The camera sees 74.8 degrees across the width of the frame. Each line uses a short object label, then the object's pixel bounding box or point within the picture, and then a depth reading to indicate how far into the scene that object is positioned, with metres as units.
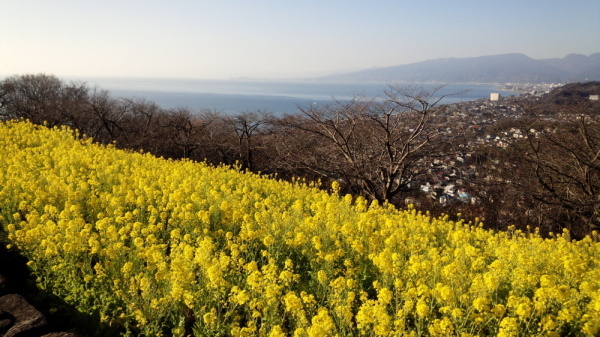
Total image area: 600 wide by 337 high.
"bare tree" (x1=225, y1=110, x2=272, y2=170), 19.58
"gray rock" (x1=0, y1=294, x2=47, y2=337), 3.45
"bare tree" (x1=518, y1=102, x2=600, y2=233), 11.66
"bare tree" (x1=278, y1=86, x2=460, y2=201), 11.18
